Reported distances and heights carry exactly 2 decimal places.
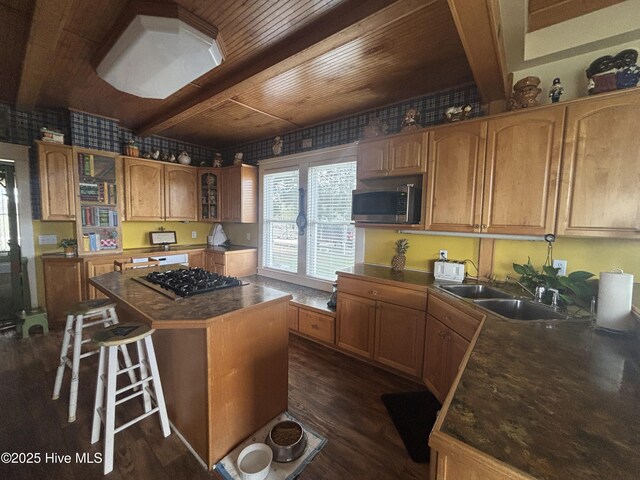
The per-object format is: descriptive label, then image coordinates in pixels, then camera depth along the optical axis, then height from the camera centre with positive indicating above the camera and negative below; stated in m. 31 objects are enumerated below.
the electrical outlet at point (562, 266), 2.00 -0.31
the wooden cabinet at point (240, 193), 4.18 +0.41
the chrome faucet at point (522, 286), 1.92 -0.47
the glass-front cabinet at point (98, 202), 3.37 +0.19
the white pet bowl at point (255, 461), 1.39 -1.36
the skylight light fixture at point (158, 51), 1.60 +1.13
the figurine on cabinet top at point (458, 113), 2.26 +0.95
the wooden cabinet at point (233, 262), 4.11 -0.71
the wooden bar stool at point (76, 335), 1.84 -0.90
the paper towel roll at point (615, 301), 1.26 -0.37
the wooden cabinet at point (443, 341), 1.74 -0.87
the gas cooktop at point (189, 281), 1.80 -0.48
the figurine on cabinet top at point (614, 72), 1.58 +0.95
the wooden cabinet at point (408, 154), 2.36 +0.63
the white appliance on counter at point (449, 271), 2.33 -0.43
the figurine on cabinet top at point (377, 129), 2.70 +0.95
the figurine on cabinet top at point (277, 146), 3.88 +1.08
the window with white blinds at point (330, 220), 3.25 +0.01
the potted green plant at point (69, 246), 3.33 -0.39
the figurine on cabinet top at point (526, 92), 1.90 +0.96
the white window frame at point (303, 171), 3.15 +0.70
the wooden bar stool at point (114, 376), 1.47 -0.99
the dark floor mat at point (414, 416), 1.66 -1.42
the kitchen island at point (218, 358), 1.48 -0.88
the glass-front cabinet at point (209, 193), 4.53 +0.43
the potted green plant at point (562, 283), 1.62 -0.38
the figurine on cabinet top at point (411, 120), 2.47 +0.96
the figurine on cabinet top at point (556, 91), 1.87 +0.95
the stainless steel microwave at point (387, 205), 2.40 +0.16
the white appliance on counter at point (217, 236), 4.71 -0.33
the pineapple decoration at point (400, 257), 2.76 -0.38
